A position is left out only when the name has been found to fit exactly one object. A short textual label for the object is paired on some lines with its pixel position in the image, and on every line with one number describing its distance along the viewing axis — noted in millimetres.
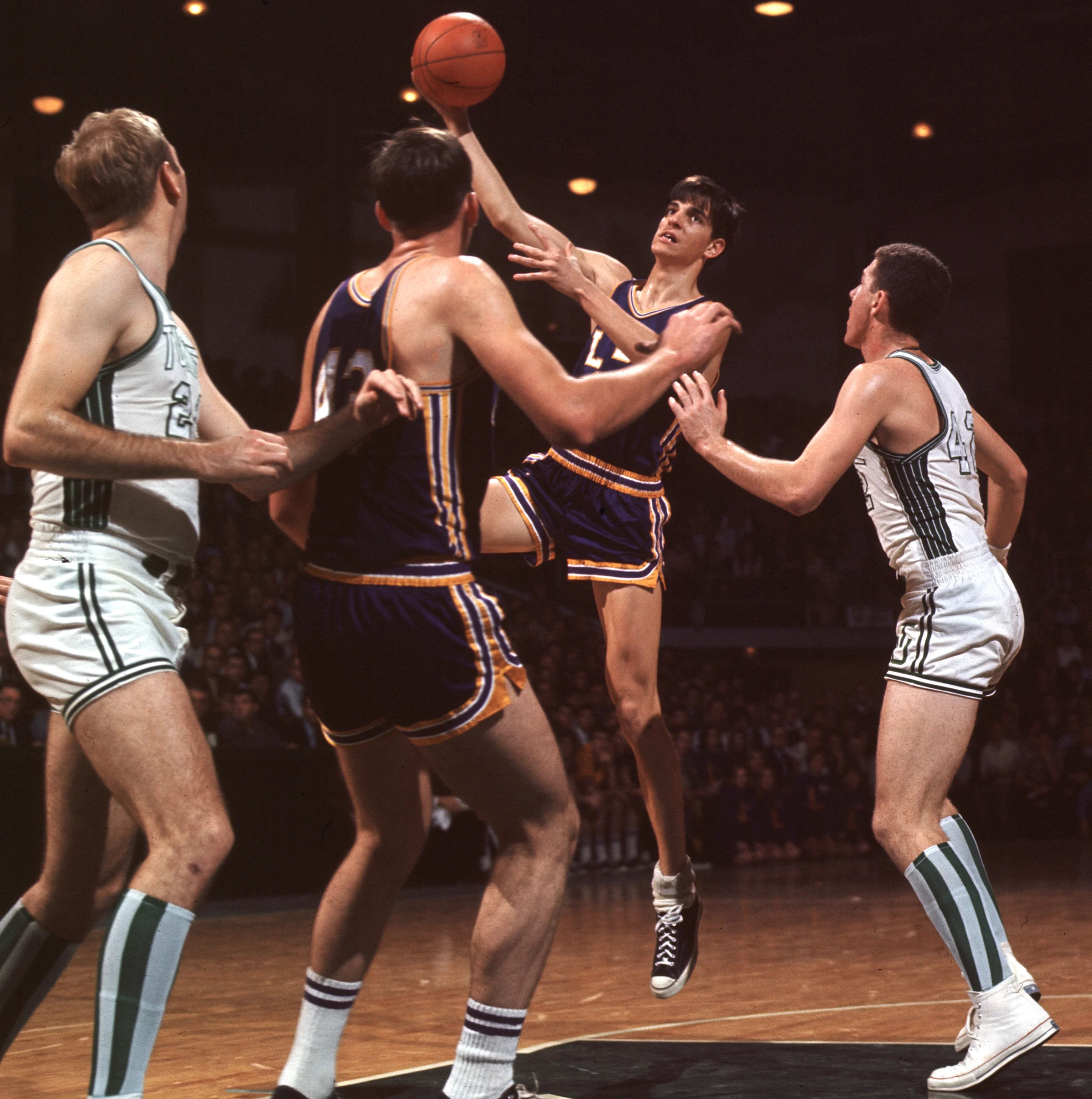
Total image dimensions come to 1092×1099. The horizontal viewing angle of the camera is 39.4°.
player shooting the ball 5121
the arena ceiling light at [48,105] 15414
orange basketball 4863
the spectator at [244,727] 10148
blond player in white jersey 2973
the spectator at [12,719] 9289
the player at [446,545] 3283
